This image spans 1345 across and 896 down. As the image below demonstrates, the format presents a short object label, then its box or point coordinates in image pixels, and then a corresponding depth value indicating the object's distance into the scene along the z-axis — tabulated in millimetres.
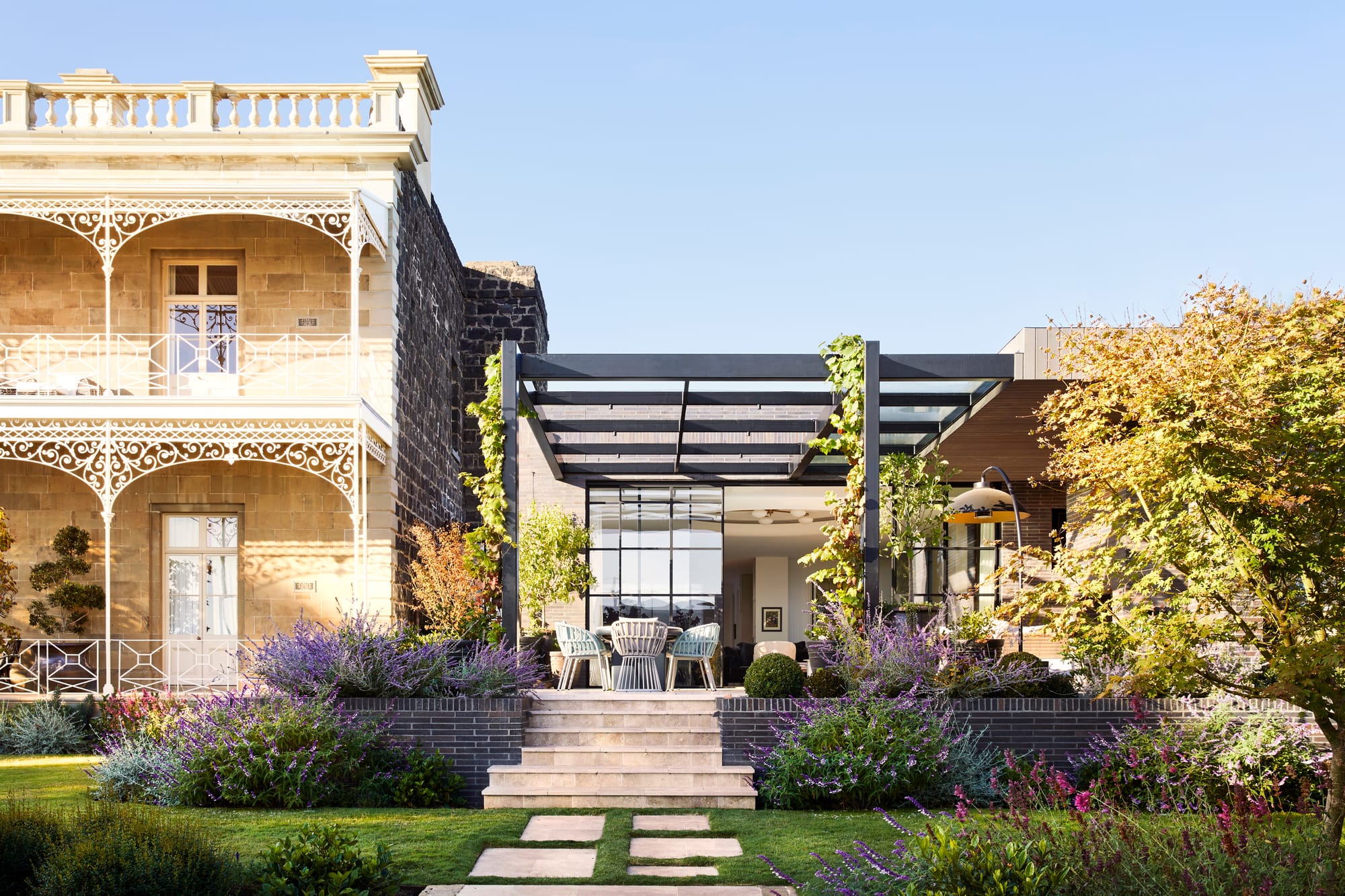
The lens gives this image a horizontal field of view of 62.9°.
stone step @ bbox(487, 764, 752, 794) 7941
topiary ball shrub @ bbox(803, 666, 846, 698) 8375
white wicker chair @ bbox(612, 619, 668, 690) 10500
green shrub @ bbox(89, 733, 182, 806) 7484
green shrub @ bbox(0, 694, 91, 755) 10133
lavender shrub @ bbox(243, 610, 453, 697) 8430
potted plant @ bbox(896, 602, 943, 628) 12070
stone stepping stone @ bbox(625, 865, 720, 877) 5754
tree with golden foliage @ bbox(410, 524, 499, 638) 9617
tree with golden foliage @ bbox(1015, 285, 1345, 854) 5758
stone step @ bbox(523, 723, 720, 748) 8664
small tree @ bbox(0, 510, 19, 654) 11359
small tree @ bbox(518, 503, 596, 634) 15469
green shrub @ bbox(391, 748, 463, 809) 7848
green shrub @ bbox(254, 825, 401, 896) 4602
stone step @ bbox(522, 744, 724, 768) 8375
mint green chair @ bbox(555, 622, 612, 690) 10812
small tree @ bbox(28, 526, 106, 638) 11805
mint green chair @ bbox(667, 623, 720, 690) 10852
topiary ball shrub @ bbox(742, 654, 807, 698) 8469
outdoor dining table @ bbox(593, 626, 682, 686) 11711
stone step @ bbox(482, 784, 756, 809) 7754
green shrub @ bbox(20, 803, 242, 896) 4352
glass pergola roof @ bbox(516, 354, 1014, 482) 9625
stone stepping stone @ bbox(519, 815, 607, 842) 6664
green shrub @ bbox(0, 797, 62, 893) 4820
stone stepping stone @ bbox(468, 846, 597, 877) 5742
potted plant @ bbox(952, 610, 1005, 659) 9312
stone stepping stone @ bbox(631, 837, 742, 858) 6270
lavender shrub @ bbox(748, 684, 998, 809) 7527
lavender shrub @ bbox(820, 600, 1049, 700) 8359
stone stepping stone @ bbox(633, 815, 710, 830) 6992
